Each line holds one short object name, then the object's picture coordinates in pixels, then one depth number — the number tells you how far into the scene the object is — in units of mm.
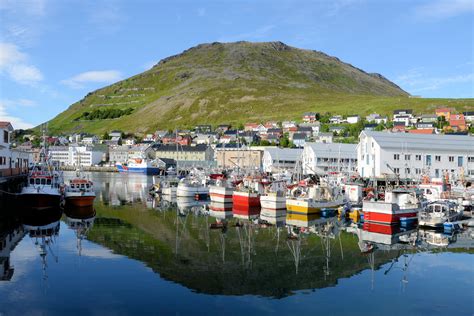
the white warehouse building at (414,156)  70062
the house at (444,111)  155412
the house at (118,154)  176375
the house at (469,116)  145988
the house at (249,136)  154925
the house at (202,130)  193562
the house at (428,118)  149125
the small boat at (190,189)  61844
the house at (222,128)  191100
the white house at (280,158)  107312
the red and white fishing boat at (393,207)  37278
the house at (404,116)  154750
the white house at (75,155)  176500
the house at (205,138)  172125
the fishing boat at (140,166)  142500
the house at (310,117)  179925
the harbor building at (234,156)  126562
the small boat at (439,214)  37000
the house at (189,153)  151125
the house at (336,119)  174075
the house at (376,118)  157225
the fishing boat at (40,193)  41688
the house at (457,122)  133250
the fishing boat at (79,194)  45781
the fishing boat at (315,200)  43625
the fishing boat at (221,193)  54906
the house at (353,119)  167125
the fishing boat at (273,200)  46688
